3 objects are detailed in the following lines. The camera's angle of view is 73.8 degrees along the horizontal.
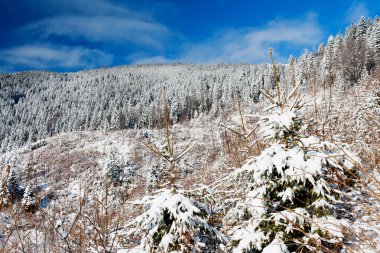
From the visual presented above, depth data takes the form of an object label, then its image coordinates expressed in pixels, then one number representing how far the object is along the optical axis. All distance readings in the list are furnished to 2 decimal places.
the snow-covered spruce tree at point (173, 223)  3.54
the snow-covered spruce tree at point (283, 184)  3.98
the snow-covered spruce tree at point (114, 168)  44.10
